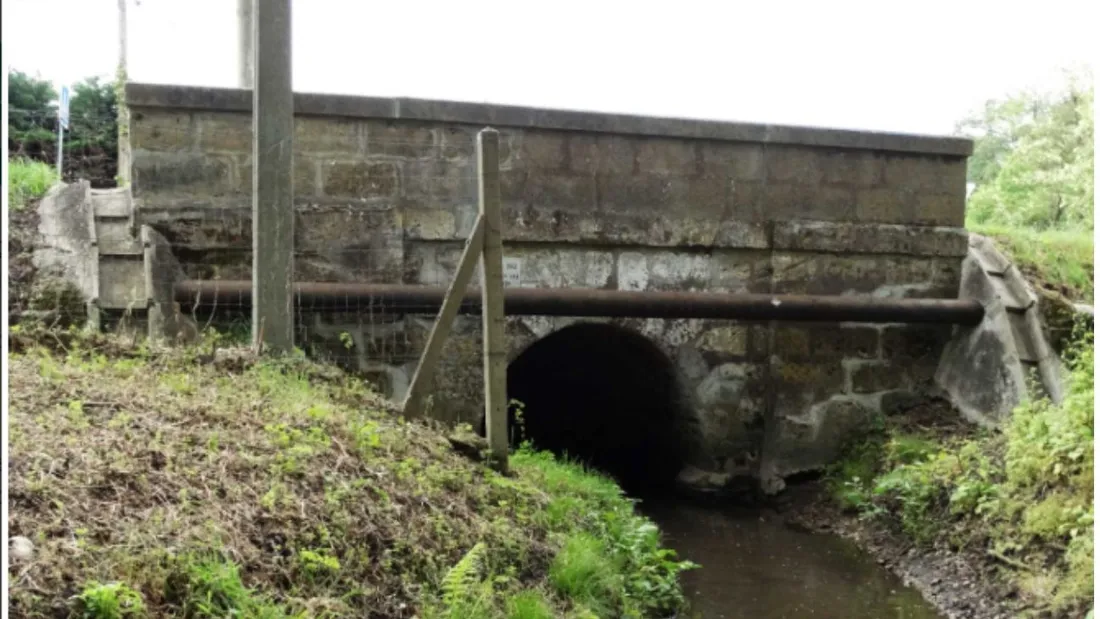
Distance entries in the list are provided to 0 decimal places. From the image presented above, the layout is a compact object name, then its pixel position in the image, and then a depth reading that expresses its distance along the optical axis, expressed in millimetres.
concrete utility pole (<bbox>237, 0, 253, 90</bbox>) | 11898
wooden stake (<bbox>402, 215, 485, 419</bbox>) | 5898
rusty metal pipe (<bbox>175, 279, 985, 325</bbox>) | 7023
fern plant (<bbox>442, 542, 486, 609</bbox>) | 3939
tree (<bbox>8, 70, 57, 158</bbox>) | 13164
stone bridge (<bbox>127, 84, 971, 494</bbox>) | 7391
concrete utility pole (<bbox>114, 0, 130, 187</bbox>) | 11324
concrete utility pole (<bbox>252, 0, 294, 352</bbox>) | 6164
